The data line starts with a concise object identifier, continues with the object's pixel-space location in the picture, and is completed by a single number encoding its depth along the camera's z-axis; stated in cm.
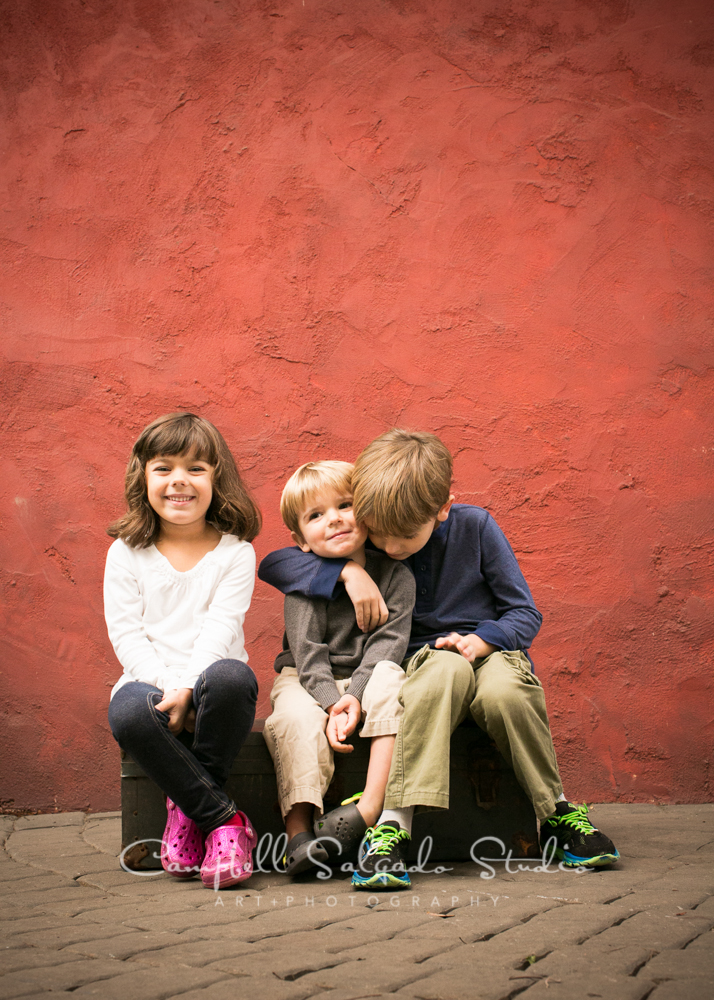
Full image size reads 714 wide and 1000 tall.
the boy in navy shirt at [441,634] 215
